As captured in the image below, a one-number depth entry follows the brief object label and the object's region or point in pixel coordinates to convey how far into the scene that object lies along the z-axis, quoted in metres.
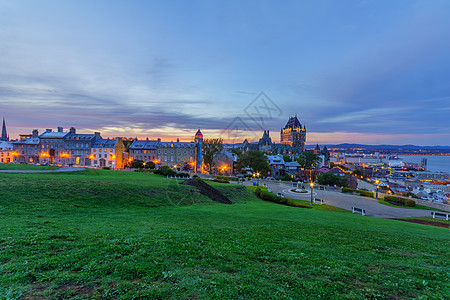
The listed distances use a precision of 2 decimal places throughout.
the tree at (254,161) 73.62
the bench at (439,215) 23.61
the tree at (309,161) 110.69
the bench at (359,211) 24.64
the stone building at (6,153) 70.19
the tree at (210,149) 73.38
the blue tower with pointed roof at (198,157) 75.69
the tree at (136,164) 66.69
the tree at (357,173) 114.35
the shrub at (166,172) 44.97
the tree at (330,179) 65.25
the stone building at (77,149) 72.38
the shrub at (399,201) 29.78
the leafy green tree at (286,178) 73.44
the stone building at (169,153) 75.06
